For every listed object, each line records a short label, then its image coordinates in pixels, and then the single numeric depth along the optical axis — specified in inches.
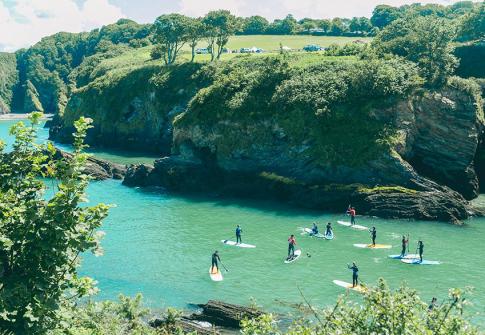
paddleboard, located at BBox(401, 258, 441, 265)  1672.0
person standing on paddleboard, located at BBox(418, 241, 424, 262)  1668.8
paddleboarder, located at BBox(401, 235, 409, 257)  1702.8
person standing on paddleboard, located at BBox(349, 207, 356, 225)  2092.8
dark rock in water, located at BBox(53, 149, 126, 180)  3029.0
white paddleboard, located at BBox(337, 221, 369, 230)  2048.5
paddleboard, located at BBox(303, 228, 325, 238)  1955.8
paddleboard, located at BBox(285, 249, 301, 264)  1698.2
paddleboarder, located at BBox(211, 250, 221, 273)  1584.2
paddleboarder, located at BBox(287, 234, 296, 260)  1712.5
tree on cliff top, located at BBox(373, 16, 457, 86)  2591.0
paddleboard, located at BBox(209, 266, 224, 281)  1551.2
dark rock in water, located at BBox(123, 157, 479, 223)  2213.3
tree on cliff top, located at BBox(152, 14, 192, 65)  4141.2
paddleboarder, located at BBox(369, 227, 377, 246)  1829.5
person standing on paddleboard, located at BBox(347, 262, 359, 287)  1459.2
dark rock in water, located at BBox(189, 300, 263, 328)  1234.0
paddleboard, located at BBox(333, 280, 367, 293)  1430.9
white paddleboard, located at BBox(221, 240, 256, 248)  1845.5
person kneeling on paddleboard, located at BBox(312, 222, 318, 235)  1972.3
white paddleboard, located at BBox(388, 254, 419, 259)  1705.2
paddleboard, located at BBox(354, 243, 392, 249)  1815.9
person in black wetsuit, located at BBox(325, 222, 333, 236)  1938.7
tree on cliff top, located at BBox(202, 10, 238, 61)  4109.3
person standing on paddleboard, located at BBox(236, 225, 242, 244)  1855.3
